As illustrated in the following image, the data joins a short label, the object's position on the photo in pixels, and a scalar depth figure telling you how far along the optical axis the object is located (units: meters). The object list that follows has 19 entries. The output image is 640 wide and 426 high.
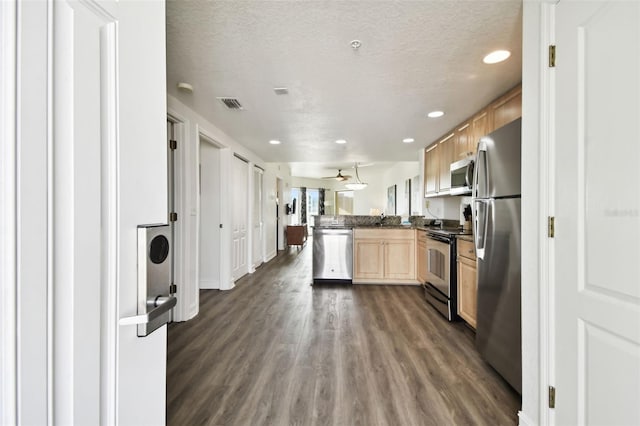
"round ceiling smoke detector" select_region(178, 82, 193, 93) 2.51
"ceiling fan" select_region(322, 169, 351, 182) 8.58
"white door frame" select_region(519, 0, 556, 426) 1.33
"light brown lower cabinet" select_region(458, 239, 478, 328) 2.72
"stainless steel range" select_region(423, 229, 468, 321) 3.10
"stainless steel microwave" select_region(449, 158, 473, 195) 3.04
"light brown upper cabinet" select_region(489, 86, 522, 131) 2.49
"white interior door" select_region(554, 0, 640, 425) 0.98
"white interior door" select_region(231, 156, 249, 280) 4.64
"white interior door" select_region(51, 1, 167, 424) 0.54
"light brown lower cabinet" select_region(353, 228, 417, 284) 4.60
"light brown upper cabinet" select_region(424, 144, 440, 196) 4.39
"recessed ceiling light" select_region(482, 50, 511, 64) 2.01
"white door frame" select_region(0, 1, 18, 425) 0.45
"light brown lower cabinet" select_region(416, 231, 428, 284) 4.09
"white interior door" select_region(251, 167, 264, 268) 5.70
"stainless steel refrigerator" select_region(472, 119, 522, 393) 1.78
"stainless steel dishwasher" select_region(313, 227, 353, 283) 4.75
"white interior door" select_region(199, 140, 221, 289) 4.21
